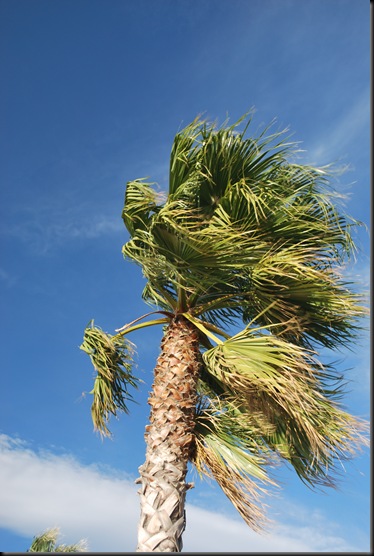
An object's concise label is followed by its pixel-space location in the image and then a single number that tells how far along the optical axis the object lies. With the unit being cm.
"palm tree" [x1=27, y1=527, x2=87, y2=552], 1170
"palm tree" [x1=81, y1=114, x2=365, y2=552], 616
